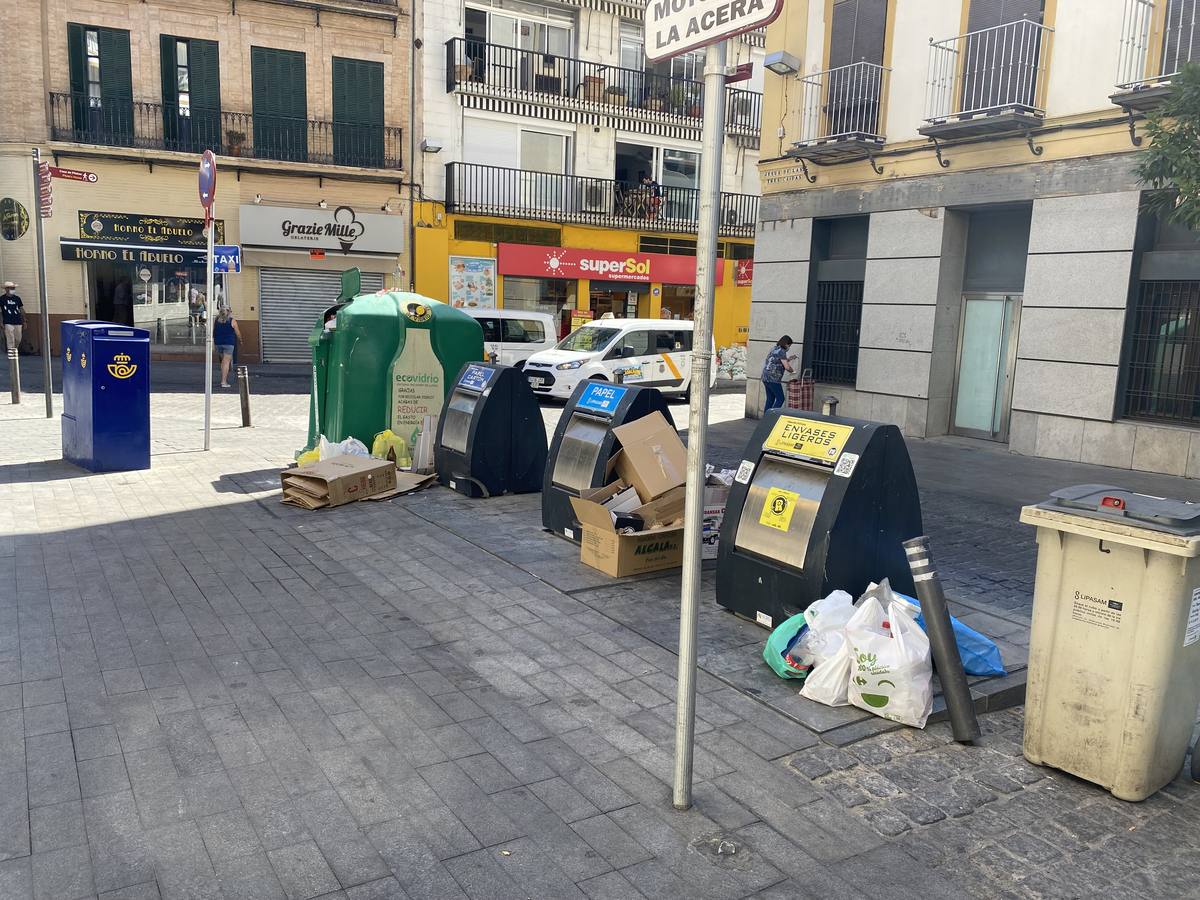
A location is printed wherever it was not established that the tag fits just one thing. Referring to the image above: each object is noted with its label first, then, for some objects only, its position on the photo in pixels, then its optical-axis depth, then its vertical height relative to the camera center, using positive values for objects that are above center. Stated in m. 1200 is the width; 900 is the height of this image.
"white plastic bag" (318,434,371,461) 9.75 -1.47
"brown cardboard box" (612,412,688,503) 6.81 -1.01
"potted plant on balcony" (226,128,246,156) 24.22 +3.98
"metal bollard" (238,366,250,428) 13.66 -1.31
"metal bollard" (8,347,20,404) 14.86 -1.38
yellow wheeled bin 3.71 -1.21
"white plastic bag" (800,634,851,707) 4.63 -1.72
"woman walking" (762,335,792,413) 15.62 -0.75
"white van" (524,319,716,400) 18.83 -0.86
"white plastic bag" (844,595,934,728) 4.43 -1.57
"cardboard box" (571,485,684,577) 6.57 -1.56
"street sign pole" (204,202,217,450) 11.20 -0.70
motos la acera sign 3.18 +1.04
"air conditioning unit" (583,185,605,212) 28.72 +3.45
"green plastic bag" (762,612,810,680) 4.87 -1.67
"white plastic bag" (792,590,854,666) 4.73 -1.51
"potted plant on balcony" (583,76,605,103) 28.41 +6.66
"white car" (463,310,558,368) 20.78 -0.49
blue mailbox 9.68 -1.04
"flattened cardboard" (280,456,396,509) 8.62 -1.62
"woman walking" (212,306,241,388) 19.81 -0.83
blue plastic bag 5.01 -1.70
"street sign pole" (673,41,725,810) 3.37 -0.30
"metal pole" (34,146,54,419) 13.32 -0.45
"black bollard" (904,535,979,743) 4.36 -1.42
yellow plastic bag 10.05 -1.49
